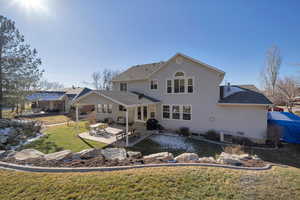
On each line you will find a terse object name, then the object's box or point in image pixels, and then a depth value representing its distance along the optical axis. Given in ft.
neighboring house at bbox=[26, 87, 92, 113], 87.71
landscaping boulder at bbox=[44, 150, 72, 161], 17.48
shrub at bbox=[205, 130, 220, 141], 37.23
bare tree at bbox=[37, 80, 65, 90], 210.61
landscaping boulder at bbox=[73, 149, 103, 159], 18.47
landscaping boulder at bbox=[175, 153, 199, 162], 18.33
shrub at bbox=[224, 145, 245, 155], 24.98
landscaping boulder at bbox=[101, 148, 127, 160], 18.90
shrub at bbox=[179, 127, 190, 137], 40.53
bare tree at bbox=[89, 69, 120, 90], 155.94
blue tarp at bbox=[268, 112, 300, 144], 32.99
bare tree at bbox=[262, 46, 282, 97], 96.68
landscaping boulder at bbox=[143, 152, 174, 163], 17.72
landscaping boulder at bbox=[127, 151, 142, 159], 19.70
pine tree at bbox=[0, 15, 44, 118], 42.68
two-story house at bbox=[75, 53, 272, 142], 35.27
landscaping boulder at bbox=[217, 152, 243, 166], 16.76
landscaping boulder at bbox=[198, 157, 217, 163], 17.63
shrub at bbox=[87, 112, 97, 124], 50.48
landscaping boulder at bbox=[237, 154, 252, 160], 19.19
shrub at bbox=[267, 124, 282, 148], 32.14
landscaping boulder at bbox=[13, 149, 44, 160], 17.93
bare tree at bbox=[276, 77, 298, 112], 76.72
